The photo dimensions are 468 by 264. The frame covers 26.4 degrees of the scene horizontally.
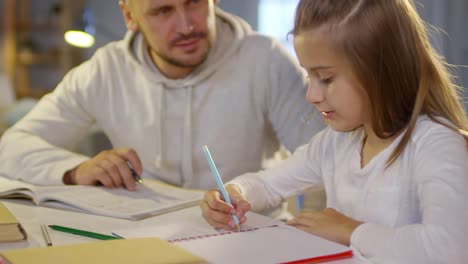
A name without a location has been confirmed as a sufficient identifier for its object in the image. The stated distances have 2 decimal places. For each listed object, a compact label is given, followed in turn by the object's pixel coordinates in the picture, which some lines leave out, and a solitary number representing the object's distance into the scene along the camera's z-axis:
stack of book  1.68
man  2.48
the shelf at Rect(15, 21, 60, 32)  8.28
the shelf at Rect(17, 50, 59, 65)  8.14
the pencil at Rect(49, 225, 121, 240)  1.69
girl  1.64
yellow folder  1.44
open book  1.95
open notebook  1.53
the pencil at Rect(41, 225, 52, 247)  1.68
